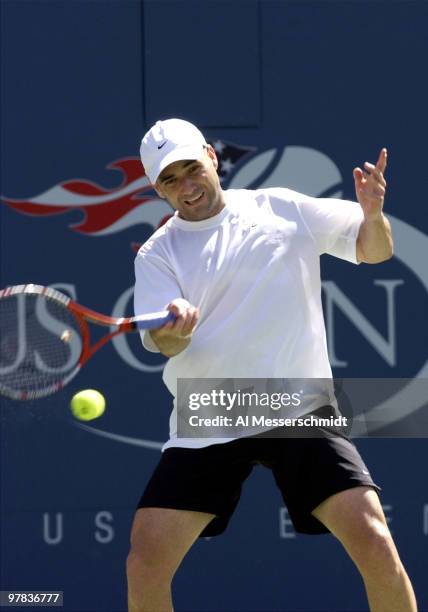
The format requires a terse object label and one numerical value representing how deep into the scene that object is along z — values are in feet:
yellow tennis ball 27.50
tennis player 25.14
